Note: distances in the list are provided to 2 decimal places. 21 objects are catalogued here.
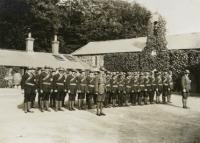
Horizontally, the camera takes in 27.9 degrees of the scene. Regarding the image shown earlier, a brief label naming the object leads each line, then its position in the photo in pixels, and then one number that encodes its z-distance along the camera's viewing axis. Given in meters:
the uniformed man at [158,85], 23.05
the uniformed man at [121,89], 21.50
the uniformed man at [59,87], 18.52
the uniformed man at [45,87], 18.14
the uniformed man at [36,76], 18.02
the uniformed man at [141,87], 22.39
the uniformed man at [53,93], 18.57
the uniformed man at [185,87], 21.53
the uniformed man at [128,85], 21.83
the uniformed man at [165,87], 23.28
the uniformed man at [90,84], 19.38
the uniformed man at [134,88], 22.11
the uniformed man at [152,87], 22.86
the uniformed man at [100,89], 18.00
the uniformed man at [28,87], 17.56
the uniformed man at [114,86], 21.19
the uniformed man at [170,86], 23.46
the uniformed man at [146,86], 22.62
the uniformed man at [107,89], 20.98
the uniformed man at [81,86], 19.17
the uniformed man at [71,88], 18.84
